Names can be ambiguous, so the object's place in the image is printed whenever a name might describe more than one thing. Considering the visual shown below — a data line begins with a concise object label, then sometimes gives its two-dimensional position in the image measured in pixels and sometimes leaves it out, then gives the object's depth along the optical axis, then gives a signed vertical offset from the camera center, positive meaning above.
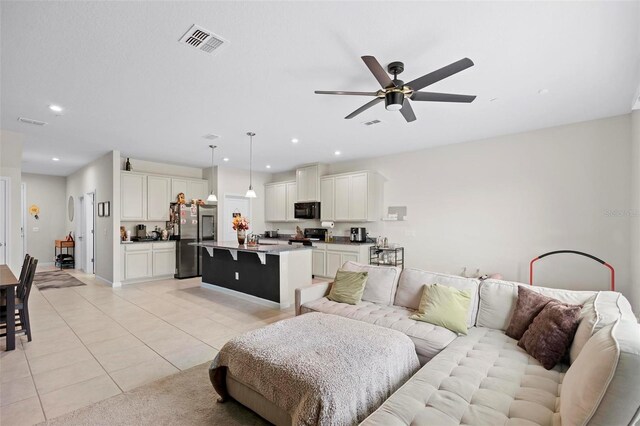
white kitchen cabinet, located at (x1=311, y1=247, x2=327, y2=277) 6.97 -1.10
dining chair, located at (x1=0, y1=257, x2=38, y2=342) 3.31 -0.94
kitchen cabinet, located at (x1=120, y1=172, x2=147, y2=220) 6.49 +0.44
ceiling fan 2.25 +1.05
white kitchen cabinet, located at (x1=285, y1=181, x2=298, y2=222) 7.97 +0.38
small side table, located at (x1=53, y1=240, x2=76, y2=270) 8.47 -1.01
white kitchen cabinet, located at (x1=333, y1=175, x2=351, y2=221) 6.80 +0.40
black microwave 7.36 +0.12
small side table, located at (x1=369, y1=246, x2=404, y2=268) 6.22 -0.87
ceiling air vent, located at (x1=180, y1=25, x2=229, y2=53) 2.25 +1.36
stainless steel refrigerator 7.05 -0.40
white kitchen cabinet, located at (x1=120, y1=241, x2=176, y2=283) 6.39 -0.99
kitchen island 4.67 -0.93
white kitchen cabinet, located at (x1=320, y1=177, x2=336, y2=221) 7.07 +0.40
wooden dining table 3.04 -0.91
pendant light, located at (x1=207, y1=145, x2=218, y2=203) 5.70 +1.30
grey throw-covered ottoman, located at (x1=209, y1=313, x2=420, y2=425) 1.68 -0.96
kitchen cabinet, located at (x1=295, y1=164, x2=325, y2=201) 7.34 +0.83
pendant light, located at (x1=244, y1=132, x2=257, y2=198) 4.91 +1.30
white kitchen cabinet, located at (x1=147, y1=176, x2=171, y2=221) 6.91 +0.44
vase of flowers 5.20 -0.15
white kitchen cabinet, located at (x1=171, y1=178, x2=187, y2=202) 7.30 +0.70
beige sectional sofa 1.22 -0.99
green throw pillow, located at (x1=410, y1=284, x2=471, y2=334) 2.63 -0.84
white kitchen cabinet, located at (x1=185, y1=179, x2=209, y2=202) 7.59 +0.68
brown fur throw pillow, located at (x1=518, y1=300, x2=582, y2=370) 1.99 -0.82
